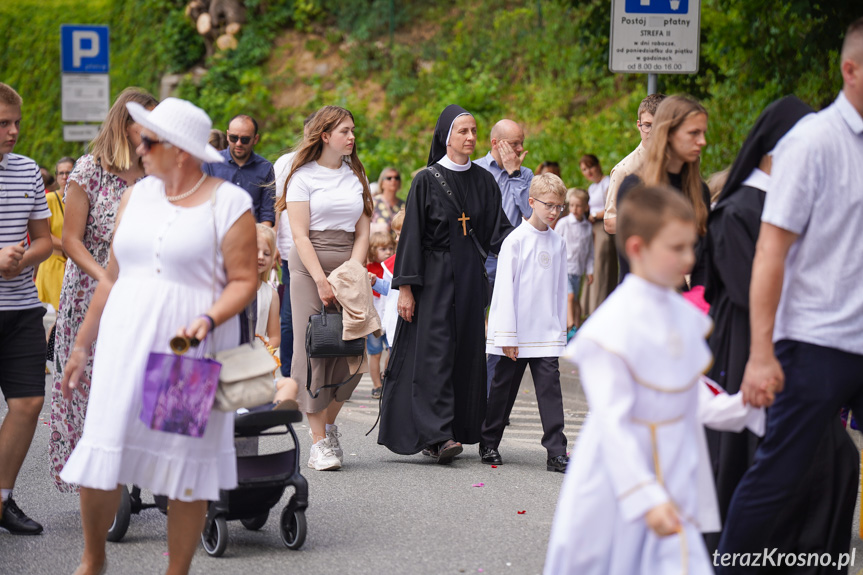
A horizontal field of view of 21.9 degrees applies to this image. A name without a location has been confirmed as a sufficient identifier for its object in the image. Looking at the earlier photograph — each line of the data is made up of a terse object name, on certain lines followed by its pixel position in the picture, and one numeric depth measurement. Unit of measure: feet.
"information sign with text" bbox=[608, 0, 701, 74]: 59.31
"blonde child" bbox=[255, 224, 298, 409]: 35.34
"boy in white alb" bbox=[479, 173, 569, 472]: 45.88
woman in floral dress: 35.00
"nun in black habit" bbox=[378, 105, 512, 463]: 46.58
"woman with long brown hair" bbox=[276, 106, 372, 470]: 45.27
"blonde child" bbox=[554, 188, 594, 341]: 92.29
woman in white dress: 25.63
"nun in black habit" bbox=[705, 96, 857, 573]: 27.41
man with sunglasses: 61.80
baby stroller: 32.41
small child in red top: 68.00
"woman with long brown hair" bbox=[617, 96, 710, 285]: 29.29
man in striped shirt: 34.80
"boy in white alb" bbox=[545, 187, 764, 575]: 19.69
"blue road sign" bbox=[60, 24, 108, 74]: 92.78
